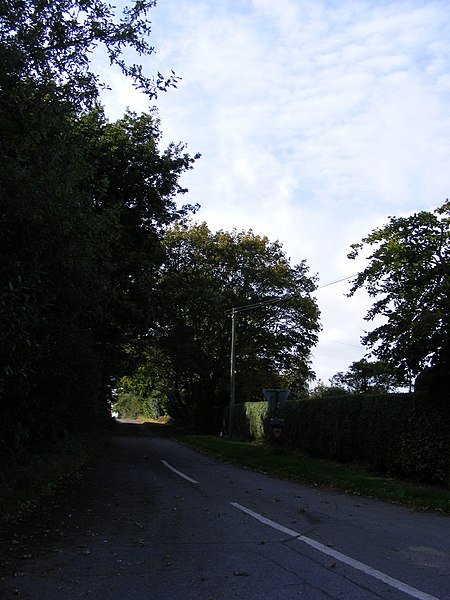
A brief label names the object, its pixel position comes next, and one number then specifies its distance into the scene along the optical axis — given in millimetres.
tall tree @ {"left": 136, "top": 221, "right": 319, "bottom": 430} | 44344
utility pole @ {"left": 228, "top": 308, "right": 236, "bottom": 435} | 36031
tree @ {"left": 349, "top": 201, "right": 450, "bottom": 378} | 13508
